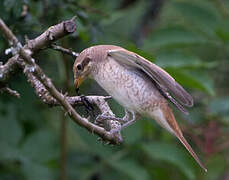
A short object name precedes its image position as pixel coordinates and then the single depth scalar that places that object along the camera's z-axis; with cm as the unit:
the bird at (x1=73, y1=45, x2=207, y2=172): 677
